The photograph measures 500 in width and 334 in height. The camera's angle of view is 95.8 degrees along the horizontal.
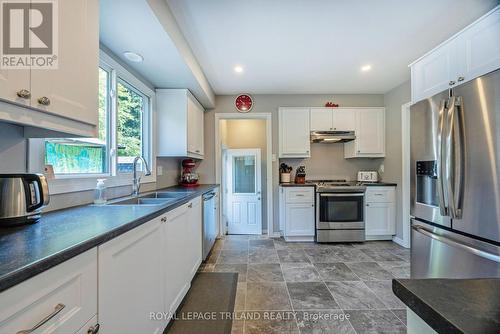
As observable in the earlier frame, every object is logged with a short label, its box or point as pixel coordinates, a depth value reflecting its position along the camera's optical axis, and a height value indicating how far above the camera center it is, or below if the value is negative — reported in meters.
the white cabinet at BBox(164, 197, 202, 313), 1.65 -0.70
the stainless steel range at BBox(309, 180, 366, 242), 3.56 -0.70
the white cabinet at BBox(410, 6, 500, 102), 1.54 +0.85
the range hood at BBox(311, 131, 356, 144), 3.81 +0.57
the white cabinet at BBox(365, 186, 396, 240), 3.67 -0.67
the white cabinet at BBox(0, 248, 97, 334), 0.56 -0.38
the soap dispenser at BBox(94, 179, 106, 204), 1.67 -0.16
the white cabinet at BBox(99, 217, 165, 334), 0.94 -0.55
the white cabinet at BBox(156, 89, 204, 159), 2.93 +0.62
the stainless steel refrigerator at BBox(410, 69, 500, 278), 1.38 -0.09
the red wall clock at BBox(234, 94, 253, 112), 3.97 +1.17
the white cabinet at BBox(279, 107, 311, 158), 3.89 +0.63
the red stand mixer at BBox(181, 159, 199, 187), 3.47 -0.08
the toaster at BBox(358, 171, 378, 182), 3.95 -0.13
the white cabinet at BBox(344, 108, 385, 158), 3.88 +0.61
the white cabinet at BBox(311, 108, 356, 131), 3.89 +0.86
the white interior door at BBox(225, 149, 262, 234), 4.38 -0.43
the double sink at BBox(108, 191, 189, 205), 1.91 -0.27
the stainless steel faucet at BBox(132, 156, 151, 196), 2.16 -0.11
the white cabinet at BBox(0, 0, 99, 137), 0.84 +0.37
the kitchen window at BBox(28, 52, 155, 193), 1.49 +0.23
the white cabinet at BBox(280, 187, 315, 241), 3.68 -0.70
